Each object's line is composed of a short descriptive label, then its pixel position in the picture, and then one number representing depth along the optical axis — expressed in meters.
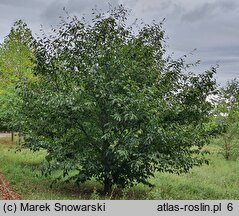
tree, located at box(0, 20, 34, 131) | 30.58
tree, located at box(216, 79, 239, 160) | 34.38
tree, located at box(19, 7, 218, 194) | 14.58
